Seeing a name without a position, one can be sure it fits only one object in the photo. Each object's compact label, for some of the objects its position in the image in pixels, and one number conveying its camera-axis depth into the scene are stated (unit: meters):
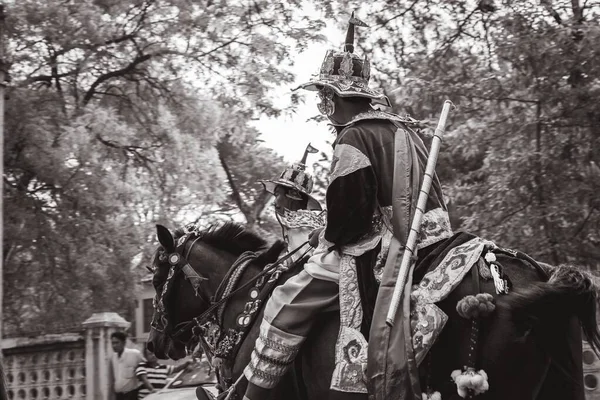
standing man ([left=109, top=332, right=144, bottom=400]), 13.07
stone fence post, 16.00
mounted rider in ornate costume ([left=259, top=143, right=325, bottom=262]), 9.54
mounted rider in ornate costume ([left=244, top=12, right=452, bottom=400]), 5.77
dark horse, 5.18
